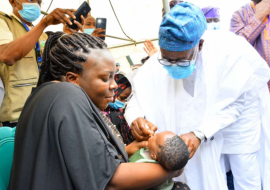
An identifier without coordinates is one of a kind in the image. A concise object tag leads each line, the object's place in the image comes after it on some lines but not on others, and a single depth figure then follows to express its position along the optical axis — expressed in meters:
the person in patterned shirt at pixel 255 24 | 2.35
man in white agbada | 1.59
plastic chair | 1.22
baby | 1.08
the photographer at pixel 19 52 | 2.08
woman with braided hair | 0.83
